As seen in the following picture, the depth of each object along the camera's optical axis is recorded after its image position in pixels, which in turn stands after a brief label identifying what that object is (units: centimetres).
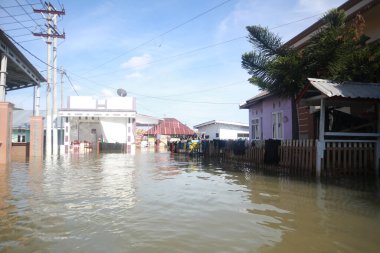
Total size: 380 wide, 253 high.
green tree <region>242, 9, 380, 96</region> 1203
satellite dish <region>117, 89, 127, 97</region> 4016
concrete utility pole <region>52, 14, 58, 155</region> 2817
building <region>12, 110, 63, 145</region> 3941
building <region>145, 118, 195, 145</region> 4581
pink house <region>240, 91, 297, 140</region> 1980
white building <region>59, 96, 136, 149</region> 3378
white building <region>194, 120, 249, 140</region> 4091
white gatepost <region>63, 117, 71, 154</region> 3291
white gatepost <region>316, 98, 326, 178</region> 1123
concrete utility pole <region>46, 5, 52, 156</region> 2732
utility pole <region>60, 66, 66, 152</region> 3653
